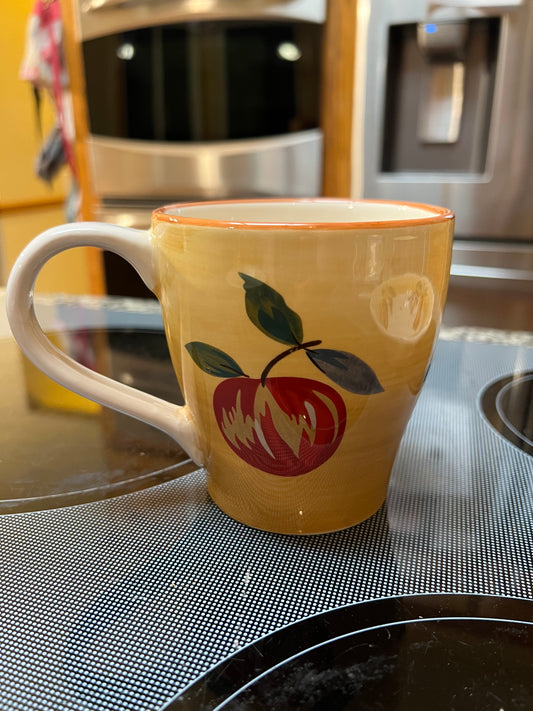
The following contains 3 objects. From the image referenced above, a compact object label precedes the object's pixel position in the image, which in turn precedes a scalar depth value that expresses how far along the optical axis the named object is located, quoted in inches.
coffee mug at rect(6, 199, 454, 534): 9.4
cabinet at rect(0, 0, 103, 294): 93.7
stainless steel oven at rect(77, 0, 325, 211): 44.2
